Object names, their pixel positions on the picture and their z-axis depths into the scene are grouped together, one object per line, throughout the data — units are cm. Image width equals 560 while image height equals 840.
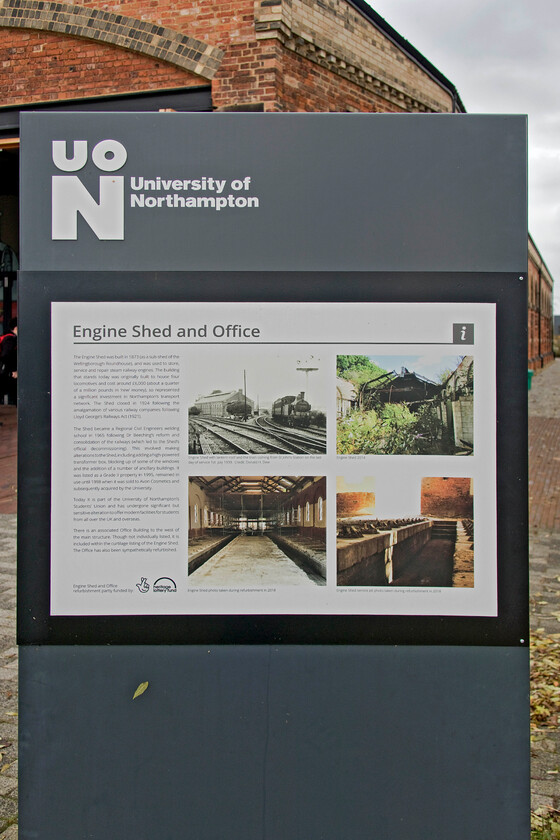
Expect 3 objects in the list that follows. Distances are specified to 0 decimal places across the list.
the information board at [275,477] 231
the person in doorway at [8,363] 1533
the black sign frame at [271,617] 233
